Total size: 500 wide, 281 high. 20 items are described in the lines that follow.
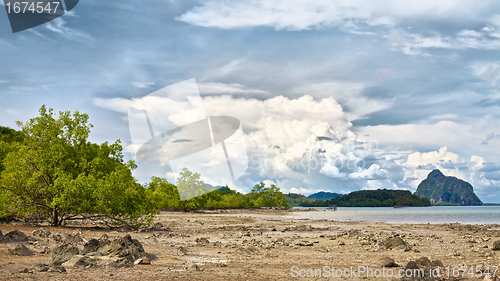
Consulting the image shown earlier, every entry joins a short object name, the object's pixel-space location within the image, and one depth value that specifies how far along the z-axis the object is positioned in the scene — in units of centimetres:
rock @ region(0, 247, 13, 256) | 1212
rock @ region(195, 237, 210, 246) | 1844
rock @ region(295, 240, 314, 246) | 1905
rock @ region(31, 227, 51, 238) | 1744
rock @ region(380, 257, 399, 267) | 1255
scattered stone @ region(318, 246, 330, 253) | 1712
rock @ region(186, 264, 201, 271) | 1107
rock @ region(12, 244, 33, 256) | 1215
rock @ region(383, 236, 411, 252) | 1748
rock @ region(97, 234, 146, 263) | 1161
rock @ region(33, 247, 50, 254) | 1294
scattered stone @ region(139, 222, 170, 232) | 2647
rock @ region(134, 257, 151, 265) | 1170
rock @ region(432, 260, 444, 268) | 1176
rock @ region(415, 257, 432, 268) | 1120
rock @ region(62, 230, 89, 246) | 1568
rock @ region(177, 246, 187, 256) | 1468
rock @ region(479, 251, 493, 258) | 1541
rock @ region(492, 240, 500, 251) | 1755
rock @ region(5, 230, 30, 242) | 1448
